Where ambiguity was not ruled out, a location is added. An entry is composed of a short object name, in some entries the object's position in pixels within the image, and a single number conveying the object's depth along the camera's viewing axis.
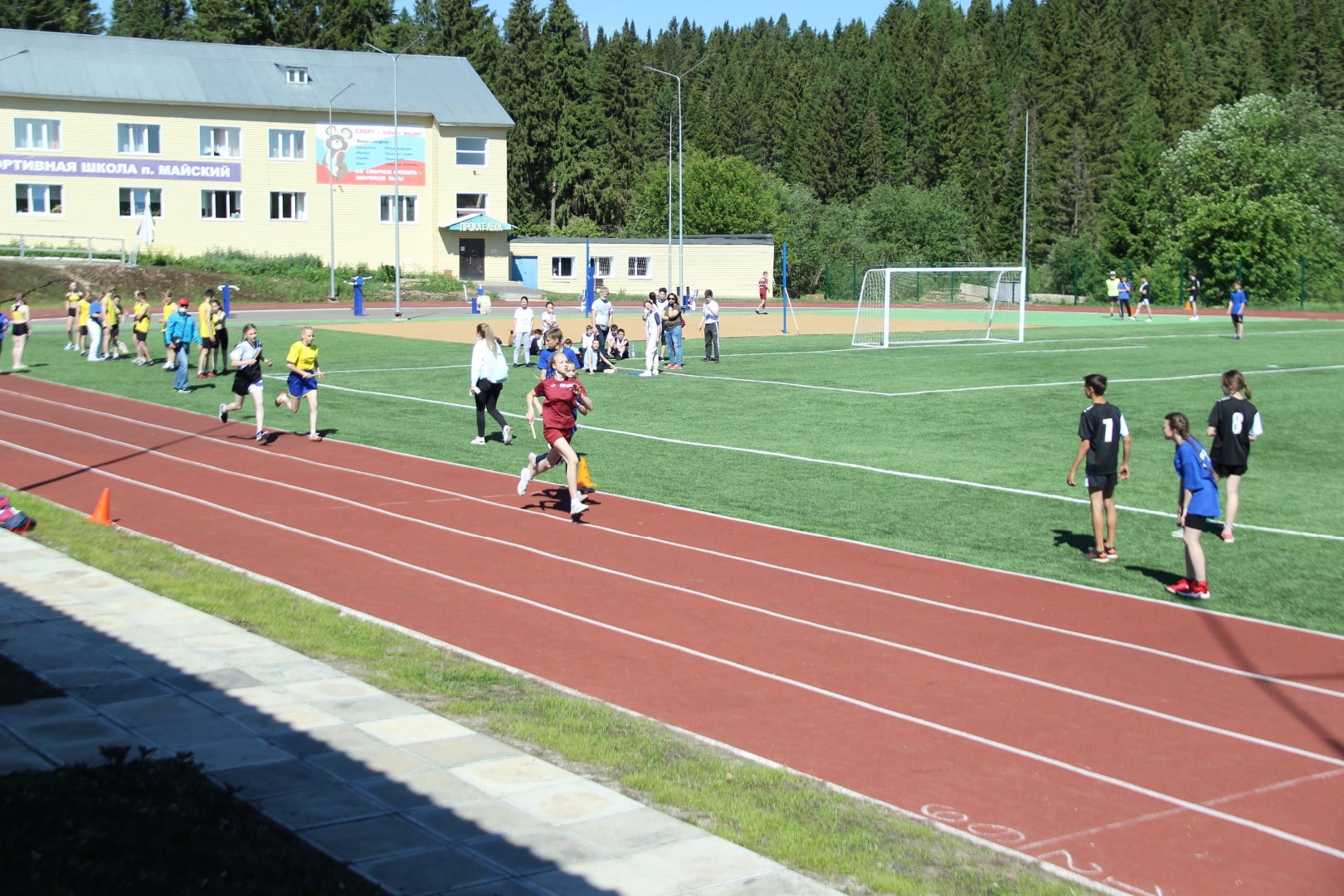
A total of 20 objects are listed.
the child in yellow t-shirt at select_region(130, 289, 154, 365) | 31.58
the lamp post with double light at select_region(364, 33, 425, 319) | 53.78
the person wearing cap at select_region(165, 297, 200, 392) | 27.45
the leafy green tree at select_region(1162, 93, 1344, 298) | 68.44
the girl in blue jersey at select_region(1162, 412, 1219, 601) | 11.72
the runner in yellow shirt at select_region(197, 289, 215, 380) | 29.25
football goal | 45.56
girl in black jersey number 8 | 13.95
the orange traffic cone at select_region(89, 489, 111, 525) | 14.26
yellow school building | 65.81
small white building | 73.31
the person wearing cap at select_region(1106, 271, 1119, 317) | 57.66
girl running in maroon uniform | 14.78
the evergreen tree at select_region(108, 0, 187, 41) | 109.50
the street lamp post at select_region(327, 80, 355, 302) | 67.88
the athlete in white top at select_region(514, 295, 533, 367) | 32.03
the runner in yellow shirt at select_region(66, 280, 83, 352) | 35.19
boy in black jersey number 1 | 13.02
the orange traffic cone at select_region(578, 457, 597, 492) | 14.78
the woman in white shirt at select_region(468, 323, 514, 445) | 20.09
